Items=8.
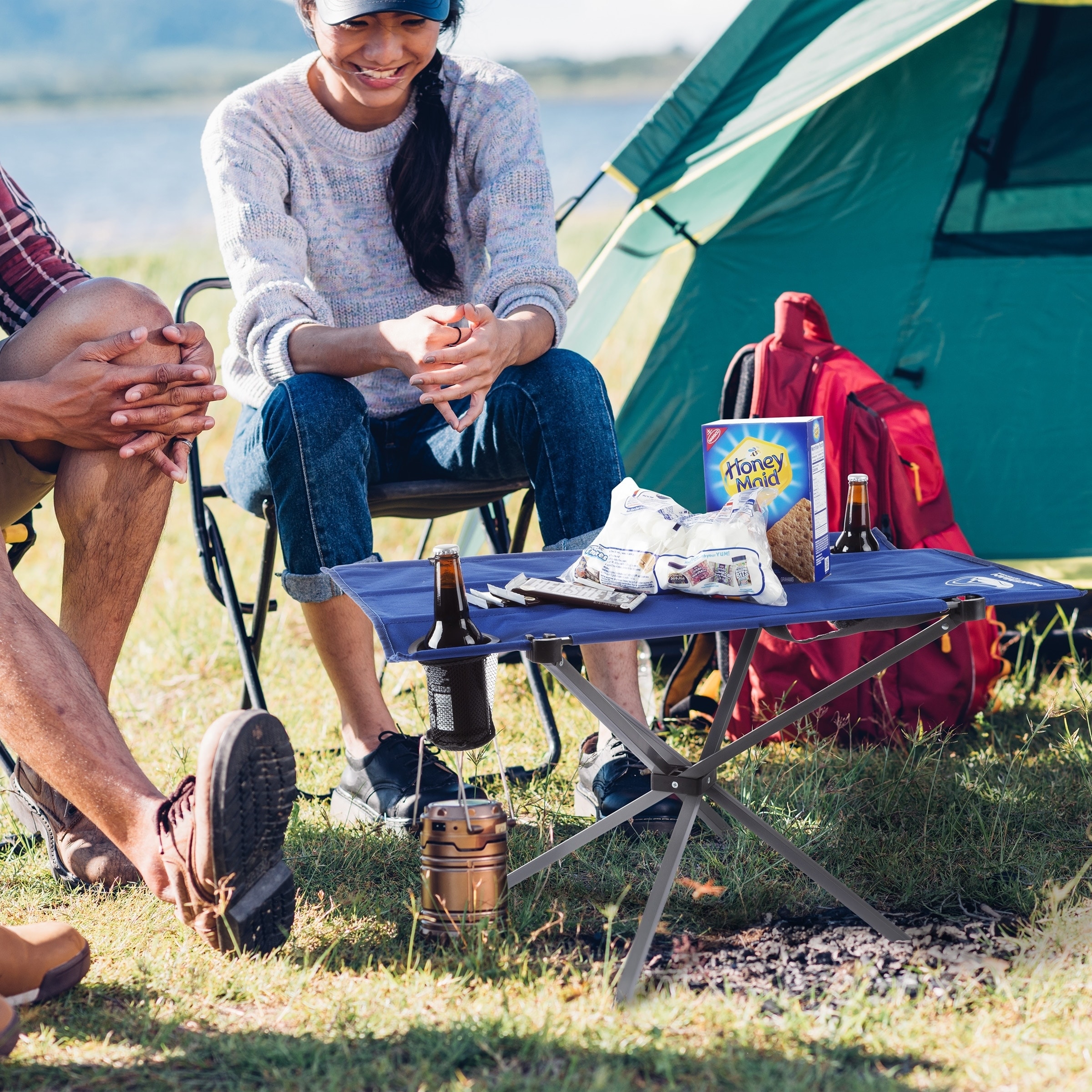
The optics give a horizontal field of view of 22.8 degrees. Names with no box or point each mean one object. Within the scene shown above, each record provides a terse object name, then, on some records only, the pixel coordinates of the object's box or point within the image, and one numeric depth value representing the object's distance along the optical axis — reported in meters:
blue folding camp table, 2.61
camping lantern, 2.72
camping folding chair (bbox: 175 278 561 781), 3.23
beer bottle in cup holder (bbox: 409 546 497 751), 2.70
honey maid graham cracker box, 2.76
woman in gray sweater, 3.06
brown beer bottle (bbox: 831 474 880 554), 2.99
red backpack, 3.33
